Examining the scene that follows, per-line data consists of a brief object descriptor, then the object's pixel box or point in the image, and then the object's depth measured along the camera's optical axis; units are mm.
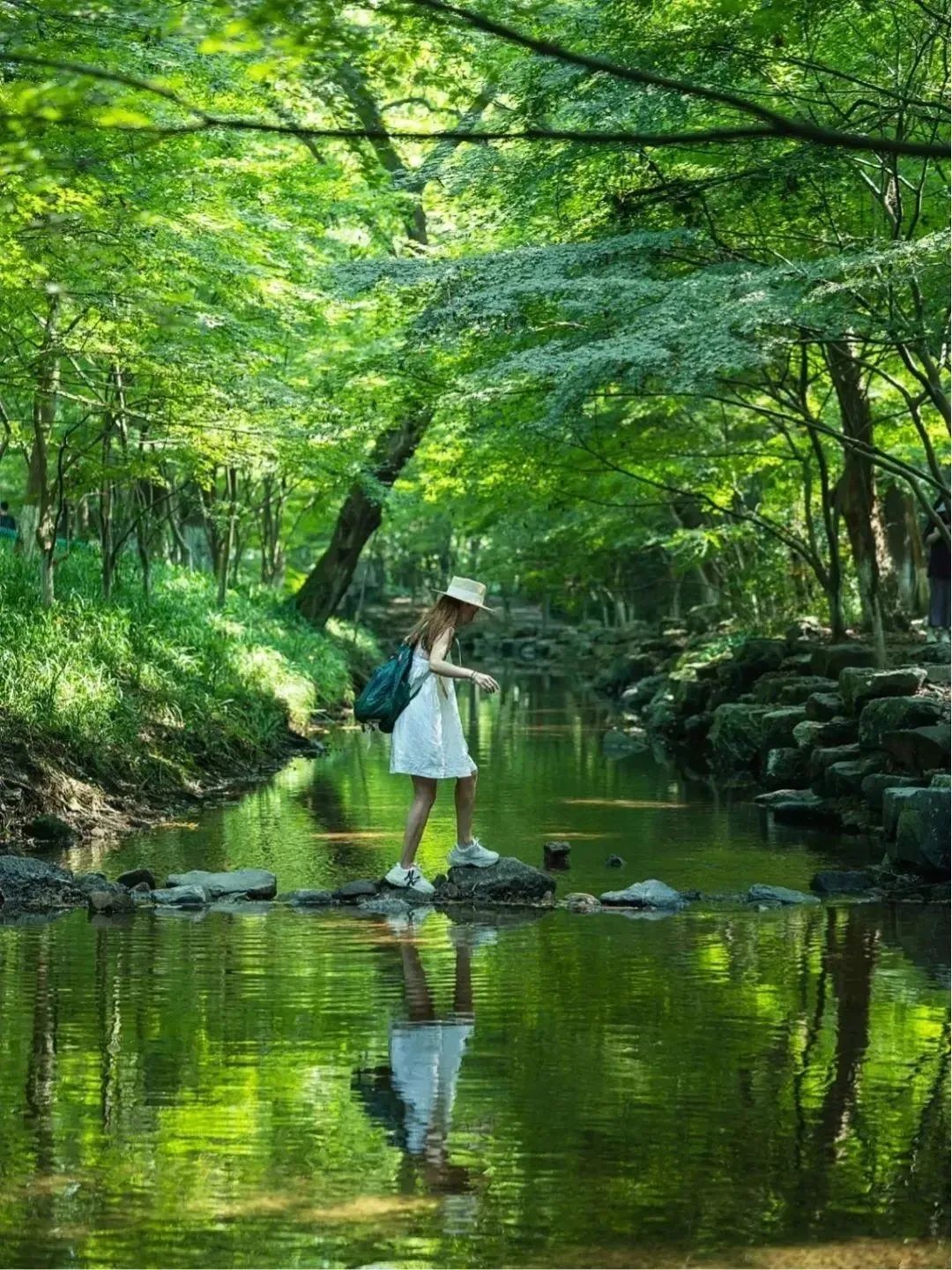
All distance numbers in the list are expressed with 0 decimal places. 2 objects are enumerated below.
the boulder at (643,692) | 32656
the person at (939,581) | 21281
